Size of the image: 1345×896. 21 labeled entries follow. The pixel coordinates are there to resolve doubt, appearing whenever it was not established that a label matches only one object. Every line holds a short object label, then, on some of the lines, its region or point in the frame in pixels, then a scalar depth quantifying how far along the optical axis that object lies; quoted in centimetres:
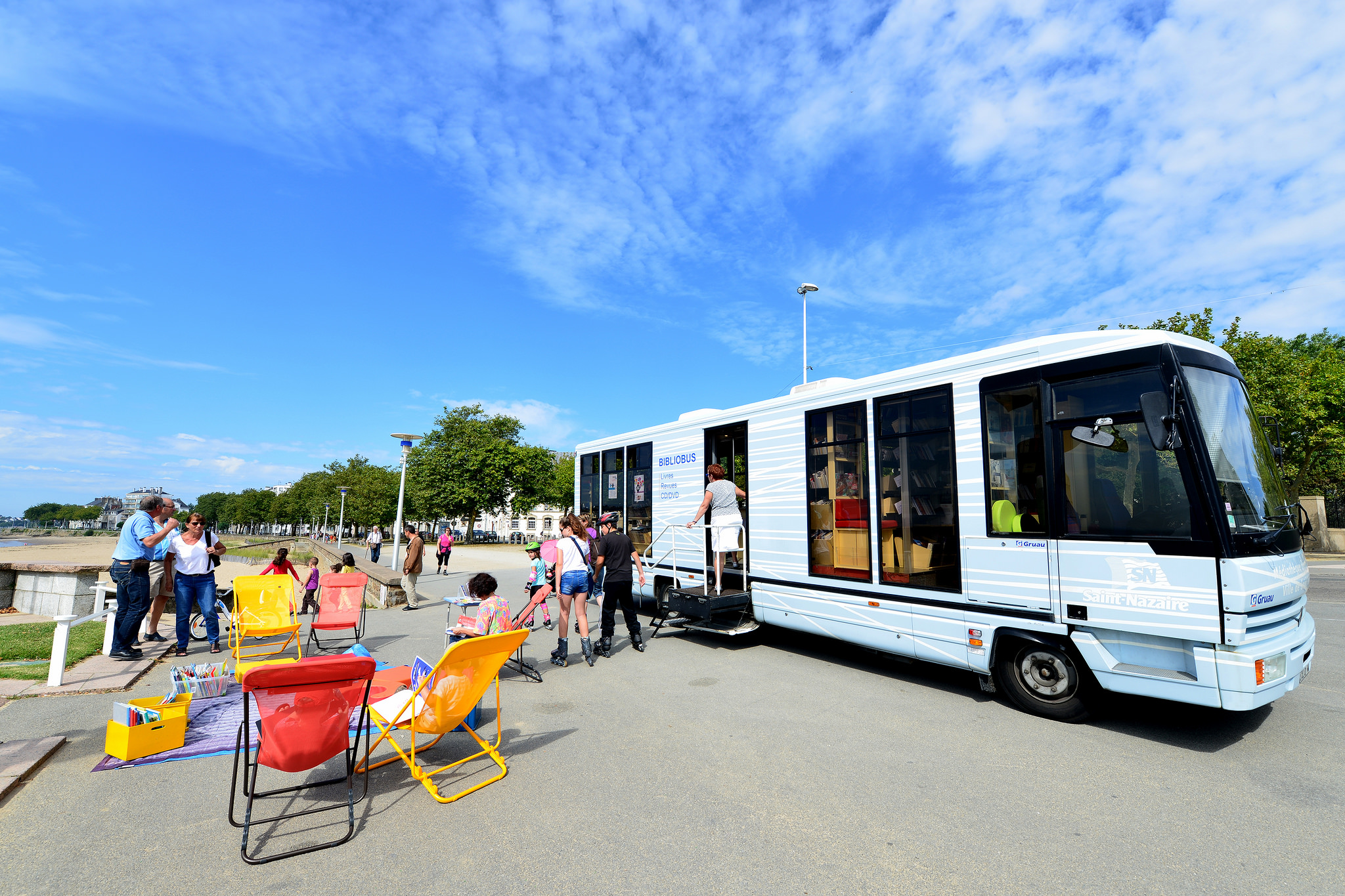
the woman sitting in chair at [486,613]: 663
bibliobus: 464
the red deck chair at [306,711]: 344
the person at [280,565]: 887
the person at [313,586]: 1080
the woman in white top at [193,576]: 775
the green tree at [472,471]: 5225
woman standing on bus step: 841
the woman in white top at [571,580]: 748
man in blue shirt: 727
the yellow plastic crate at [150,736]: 450
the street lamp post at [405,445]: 1992
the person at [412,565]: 1316
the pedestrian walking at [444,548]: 2253
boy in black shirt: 786
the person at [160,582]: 830
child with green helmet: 989
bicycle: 931
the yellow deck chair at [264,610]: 771
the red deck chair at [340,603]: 835
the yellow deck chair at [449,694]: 404
